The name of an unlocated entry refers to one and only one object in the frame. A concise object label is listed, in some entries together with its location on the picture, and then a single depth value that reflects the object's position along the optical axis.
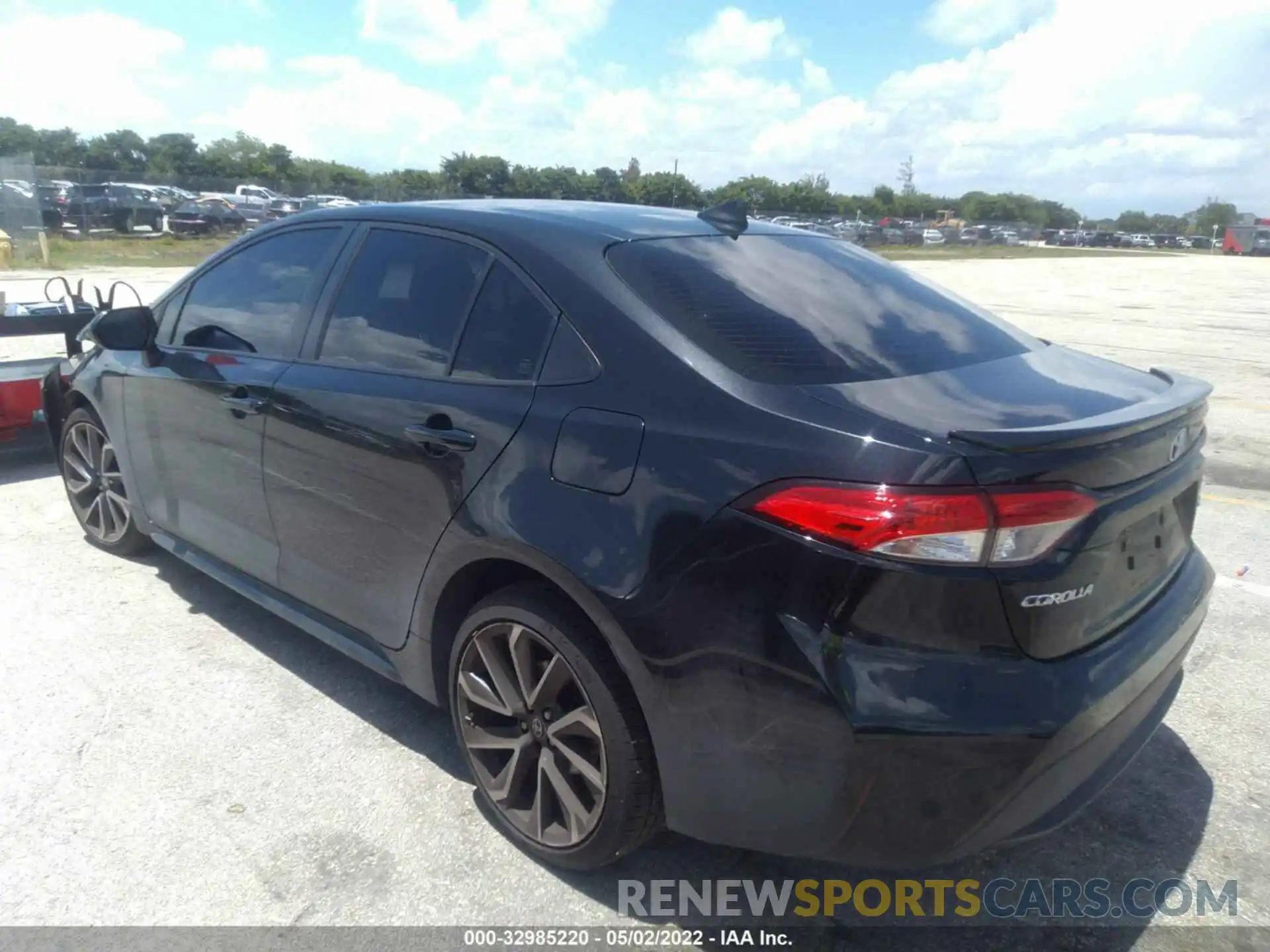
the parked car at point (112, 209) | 32.22
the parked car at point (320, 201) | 33.69
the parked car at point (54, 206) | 31.53
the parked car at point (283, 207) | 36.59
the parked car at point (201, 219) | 32.56
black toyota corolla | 1.97
